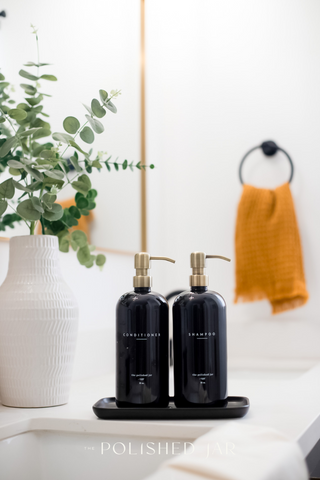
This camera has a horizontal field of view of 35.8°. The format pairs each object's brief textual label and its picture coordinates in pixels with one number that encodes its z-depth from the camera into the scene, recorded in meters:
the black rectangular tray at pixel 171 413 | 0.60
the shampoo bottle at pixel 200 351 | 0.61
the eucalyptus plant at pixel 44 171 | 0.72
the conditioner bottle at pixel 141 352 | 0.61
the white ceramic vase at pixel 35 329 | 0.70
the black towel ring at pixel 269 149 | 1.44
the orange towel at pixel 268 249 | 1.37
